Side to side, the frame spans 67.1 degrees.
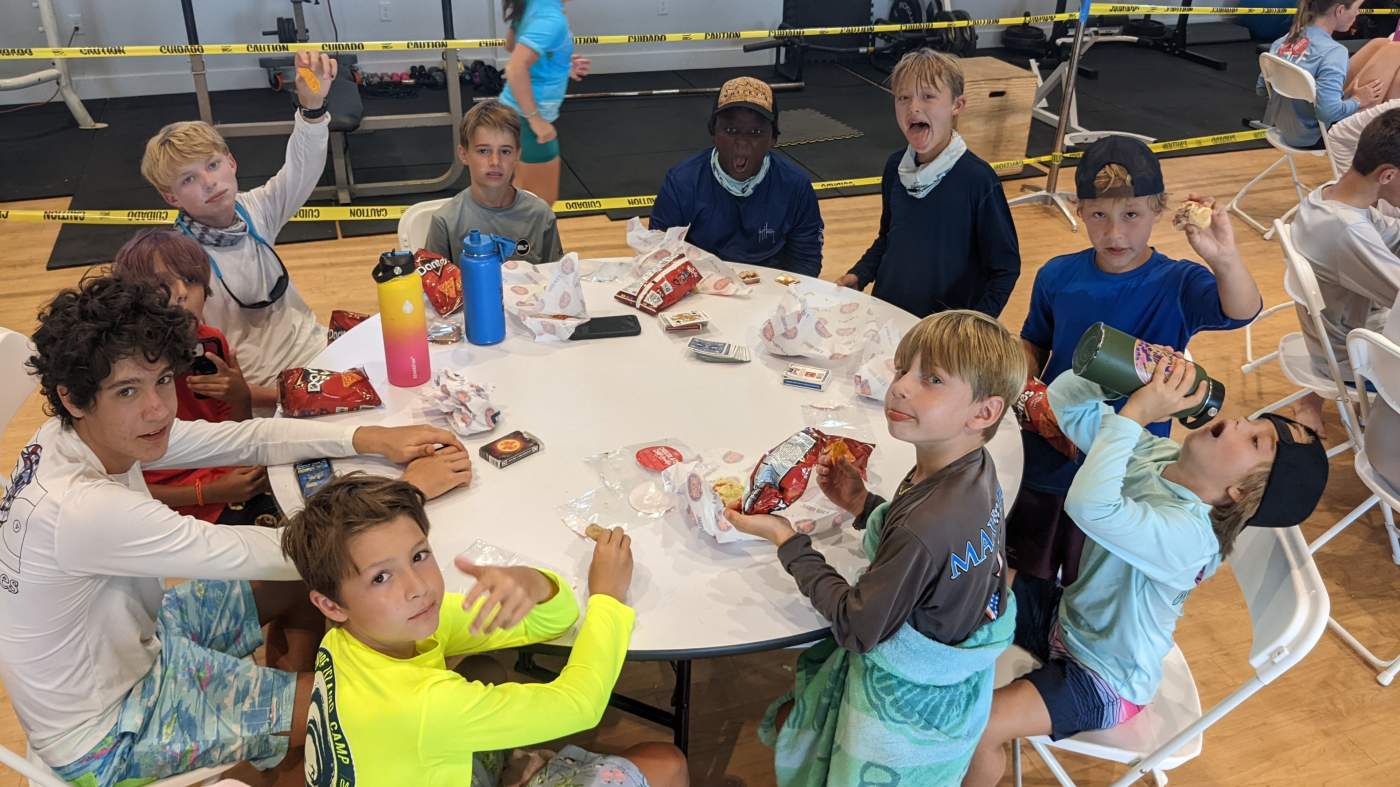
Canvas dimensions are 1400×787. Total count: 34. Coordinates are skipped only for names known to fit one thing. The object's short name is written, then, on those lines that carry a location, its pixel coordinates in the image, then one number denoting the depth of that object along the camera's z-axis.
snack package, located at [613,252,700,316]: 2.71
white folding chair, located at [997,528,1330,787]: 1.75
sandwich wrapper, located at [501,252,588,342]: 2.54
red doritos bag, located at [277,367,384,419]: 2.20
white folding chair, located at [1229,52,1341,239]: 4.67
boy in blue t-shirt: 2.41
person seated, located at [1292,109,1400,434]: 3.15
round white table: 1.74
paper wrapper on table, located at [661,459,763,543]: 1.86
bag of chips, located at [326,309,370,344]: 2.91
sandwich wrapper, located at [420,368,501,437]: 2.13
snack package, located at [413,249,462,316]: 2.62
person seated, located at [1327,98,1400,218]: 4.32
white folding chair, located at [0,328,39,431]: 2.20
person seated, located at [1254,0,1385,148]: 4.79
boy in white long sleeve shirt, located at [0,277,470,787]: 1.69
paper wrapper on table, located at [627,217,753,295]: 2.85
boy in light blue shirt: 1.85
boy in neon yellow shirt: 1.51
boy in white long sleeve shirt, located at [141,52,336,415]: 2.66
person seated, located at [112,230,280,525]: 2.31
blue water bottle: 2.34
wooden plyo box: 5.76
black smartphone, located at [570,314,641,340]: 2.59
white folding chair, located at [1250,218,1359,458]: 2.89
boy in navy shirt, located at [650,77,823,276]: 3.20
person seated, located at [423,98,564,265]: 3.03
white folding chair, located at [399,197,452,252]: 3.14
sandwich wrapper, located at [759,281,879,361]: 2.46
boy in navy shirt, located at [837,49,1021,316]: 2.94
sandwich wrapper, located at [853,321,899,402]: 2.31
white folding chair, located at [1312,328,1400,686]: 2.54
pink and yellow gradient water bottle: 2.19
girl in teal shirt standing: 4.09
